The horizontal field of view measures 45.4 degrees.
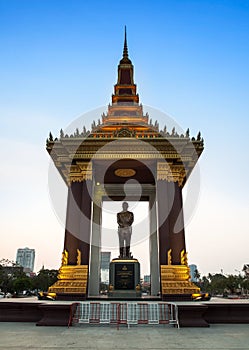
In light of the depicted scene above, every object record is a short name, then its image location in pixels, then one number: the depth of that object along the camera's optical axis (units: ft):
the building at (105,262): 167.34
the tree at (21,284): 185.47
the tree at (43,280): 216.82
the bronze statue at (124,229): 57.08
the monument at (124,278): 48.85
